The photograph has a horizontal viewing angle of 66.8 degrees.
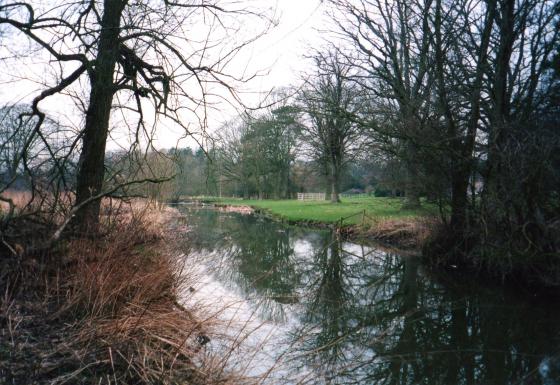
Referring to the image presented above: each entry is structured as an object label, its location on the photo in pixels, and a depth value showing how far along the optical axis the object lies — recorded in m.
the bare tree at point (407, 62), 10.36
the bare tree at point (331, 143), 30.83
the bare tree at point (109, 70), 4.80
